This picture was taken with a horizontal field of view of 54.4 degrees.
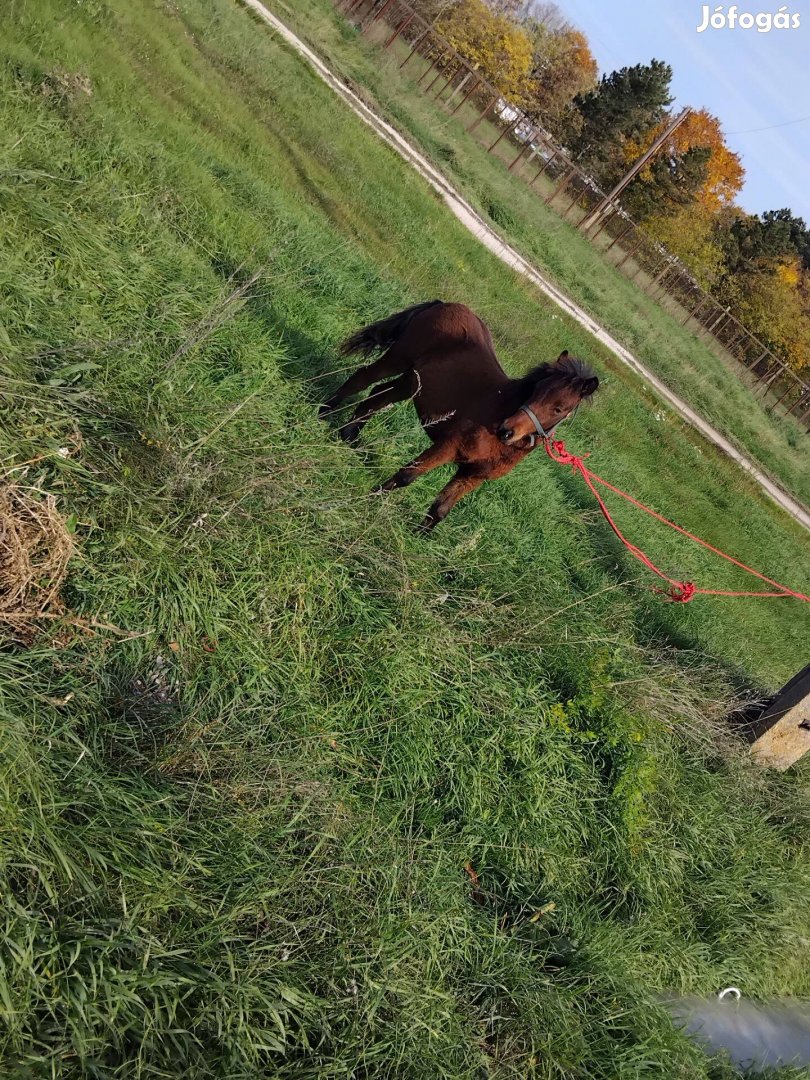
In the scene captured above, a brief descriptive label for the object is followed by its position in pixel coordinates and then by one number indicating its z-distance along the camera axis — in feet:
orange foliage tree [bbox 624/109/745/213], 168.14
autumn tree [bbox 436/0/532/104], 154.81
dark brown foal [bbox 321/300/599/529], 16.26
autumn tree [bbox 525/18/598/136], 167.63
